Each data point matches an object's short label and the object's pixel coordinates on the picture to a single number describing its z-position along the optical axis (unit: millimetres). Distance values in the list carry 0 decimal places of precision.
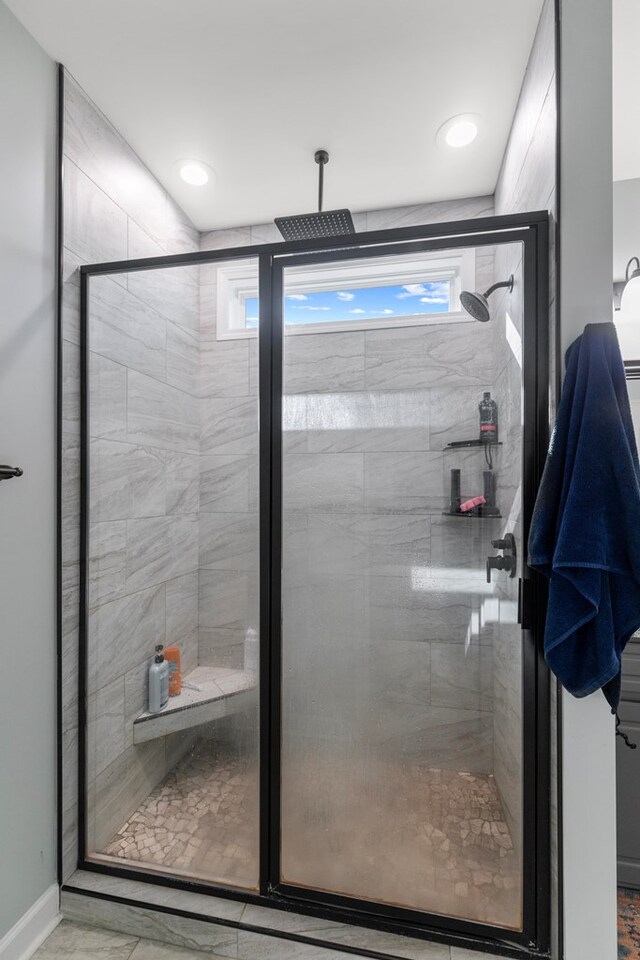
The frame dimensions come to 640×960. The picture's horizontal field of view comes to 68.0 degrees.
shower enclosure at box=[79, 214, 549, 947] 1300
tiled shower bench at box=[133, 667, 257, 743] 1451
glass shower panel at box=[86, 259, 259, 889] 1461
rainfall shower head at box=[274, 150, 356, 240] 1477
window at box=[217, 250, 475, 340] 1343
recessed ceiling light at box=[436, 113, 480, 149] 1678
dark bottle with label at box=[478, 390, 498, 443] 1328
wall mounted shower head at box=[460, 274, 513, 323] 1309
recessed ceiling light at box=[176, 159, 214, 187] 1907
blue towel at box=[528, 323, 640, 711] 1050
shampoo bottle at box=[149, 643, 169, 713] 1587
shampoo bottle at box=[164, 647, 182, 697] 1576
